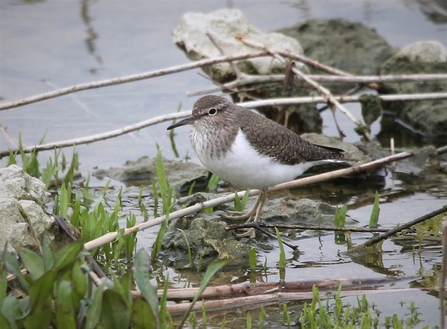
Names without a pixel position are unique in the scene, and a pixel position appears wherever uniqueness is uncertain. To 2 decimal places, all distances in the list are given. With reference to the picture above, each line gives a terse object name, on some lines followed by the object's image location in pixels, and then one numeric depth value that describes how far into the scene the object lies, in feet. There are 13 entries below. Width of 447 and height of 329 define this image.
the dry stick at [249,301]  30.19
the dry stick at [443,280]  22.51
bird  40.14
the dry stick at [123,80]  51.31
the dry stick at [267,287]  30.86
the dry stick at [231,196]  34.05
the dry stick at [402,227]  35.27
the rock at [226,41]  65.21
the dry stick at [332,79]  57.77
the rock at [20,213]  32.19
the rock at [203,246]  37.99
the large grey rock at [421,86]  61.82
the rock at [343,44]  75.25
